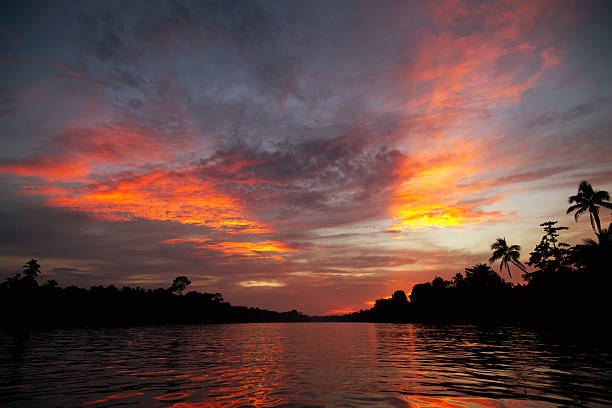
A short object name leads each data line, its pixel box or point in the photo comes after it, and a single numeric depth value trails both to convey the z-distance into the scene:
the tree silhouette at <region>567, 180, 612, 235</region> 63.53
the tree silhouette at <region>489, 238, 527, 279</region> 91.19
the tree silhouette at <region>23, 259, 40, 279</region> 120.01
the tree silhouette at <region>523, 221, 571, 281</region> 70.91
